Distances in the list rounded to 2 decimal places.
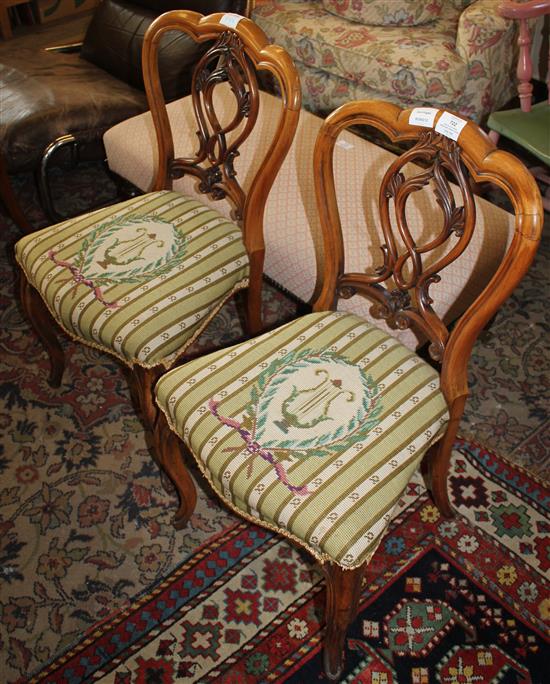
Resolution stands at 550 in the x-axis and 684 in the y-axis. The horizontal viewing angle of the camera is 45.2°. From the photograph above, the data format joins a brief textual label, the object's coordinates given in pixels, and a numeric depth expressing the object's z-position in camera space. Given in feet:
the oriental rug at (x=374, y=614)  4.14
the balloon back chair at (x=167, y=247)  4.33
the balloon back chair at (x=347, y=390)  3.28
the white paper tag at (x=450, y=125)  3.17
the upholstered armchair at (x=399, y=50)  7.36
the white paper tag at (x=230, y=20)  4.25
